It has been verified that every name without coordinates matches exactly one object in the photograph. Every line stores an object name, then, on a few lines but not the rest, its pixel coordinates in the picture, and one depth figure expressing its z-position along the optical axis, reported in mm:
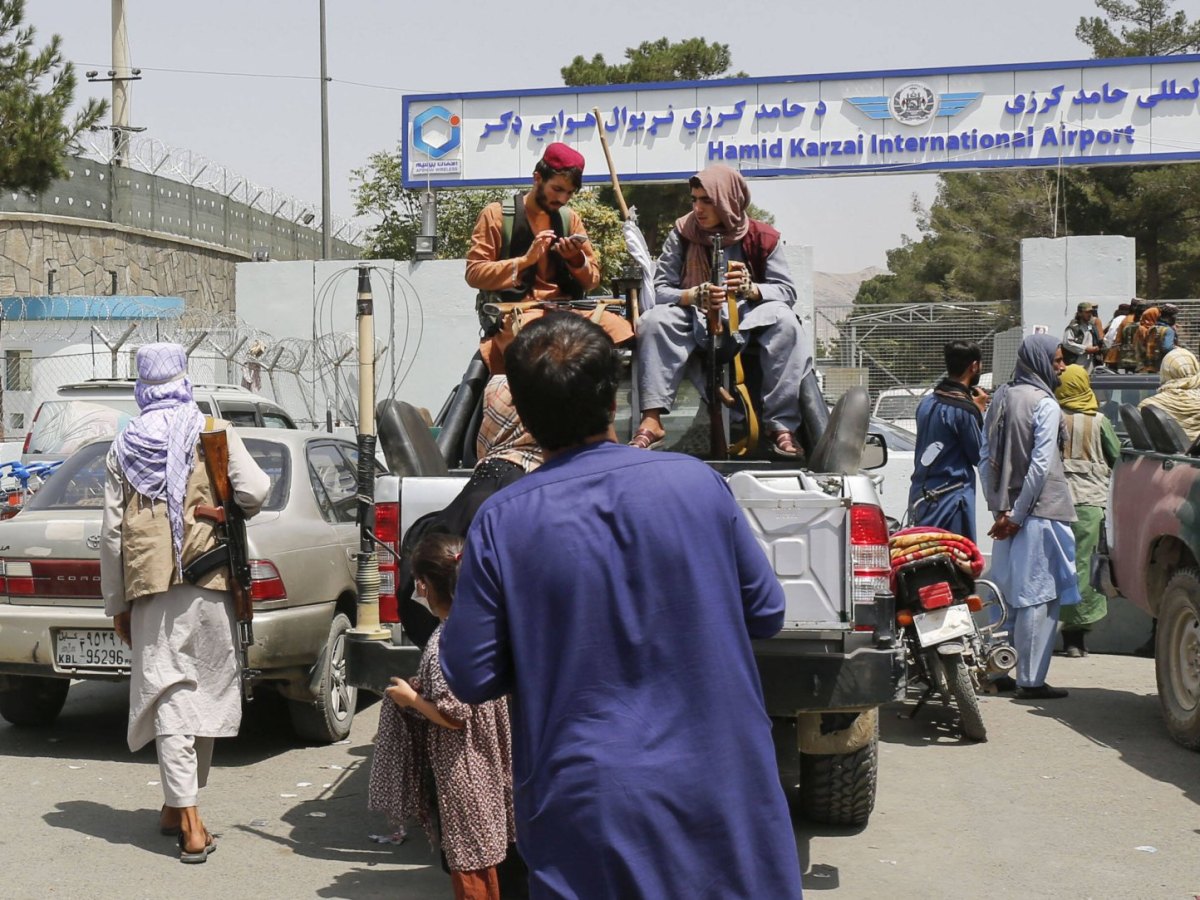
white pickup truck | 5000
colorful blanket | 6973
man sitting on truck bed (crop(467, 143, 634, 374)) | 6398
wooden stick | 6543
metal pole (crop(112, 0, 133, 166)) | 37969
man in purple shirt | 2676
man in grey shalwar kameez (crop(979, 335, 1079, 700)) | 8359
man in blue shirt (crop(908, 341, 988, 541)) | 8758
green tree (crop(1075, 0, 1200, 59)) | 43500
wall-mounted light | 23016
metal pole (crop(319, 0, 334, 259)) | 30203
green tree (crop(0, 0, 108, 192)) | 18797
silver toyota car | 7020
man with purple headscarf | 5664
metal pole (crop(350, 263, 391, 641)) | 6219
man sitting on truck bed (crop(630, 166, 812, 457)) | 6113
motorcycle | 7074
